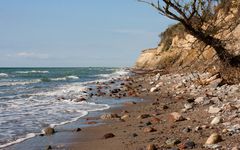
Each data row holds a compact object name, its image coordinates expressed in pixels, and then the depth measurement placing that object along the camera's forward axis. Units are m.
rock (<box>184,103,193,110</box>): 10.84
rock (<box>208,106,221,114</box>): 9.19
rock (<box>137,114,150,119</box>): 10.85
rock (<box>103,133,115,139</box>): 8.39
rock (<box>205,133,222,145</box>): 6.37
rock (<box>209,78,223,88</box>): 14.09
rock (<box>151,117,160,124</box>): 9.65
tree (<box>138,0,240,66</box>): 12.92
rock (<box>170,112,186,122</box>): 9.18
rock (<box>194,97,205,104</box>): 11.49
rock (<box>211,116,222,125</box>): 7.86
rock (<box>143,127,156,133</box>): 8.41
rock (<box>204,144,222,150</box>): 6.09
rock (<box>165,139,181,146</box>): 6.75
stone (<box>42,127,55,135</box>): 9.19
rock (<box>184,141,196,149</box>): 6.37
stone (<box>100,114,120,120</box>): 11.51
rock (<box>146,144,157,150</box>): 6.55
